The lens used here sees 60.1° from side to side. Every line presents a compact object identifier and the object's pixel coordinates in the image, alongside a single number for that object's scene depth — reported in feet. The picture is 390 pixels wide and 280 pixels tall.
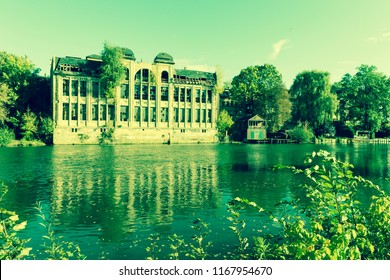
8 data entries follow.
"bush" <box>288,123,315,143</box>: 254.27
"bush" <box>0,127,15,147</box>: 175.52
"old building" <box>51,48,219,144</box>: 209.97
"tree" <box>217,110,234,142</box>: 258.98
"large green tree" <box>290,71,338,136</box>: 261.44
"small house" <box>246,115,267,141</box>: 264.72
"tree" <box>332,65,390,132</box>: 286.66
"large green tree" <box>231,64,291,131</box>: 263.08
